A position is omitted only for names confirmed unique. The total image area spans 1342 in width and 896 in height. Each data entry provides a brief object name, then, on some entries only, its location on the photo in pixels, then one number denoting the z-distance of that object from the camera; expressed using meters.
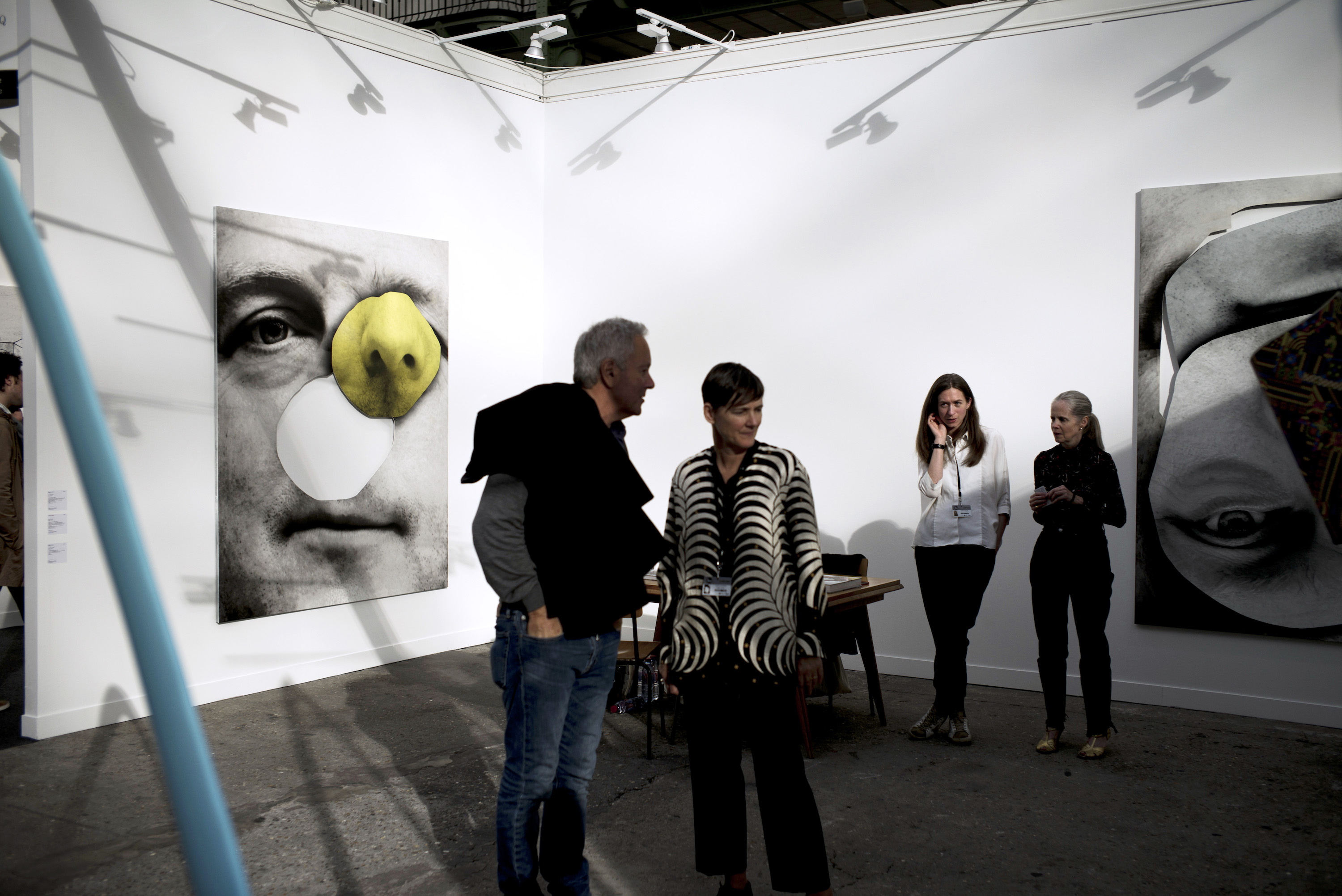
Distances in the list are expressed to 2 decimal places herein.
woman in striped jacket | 2.82
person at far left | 5.50
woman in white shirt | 4.89
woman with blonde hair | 4.66
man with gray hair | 2.63
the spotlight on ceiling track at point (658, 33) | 7.36
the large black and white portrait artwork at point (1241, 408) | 5.27
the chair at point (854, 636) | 5.12
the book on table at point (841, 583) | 4.93
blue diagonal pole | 1.02
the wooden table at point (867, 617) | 4.97
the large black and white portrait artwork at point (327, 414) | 5.84
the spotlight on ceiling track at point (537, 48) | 7.63
